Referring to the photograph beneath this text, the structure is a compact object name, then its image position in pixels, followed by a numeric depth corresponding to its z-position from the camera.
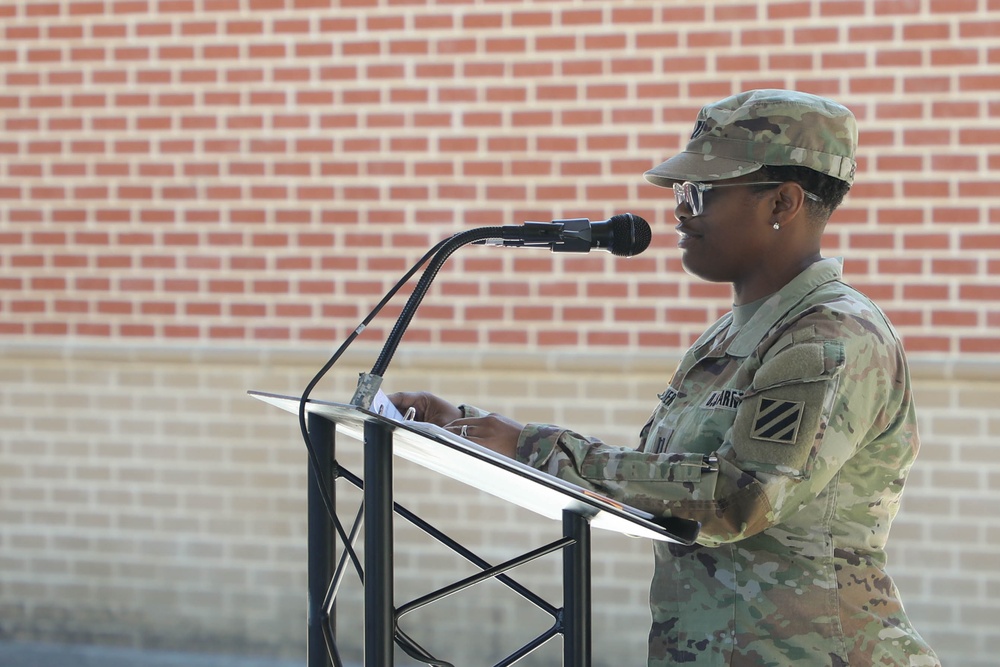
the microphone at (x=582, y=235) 5.36
